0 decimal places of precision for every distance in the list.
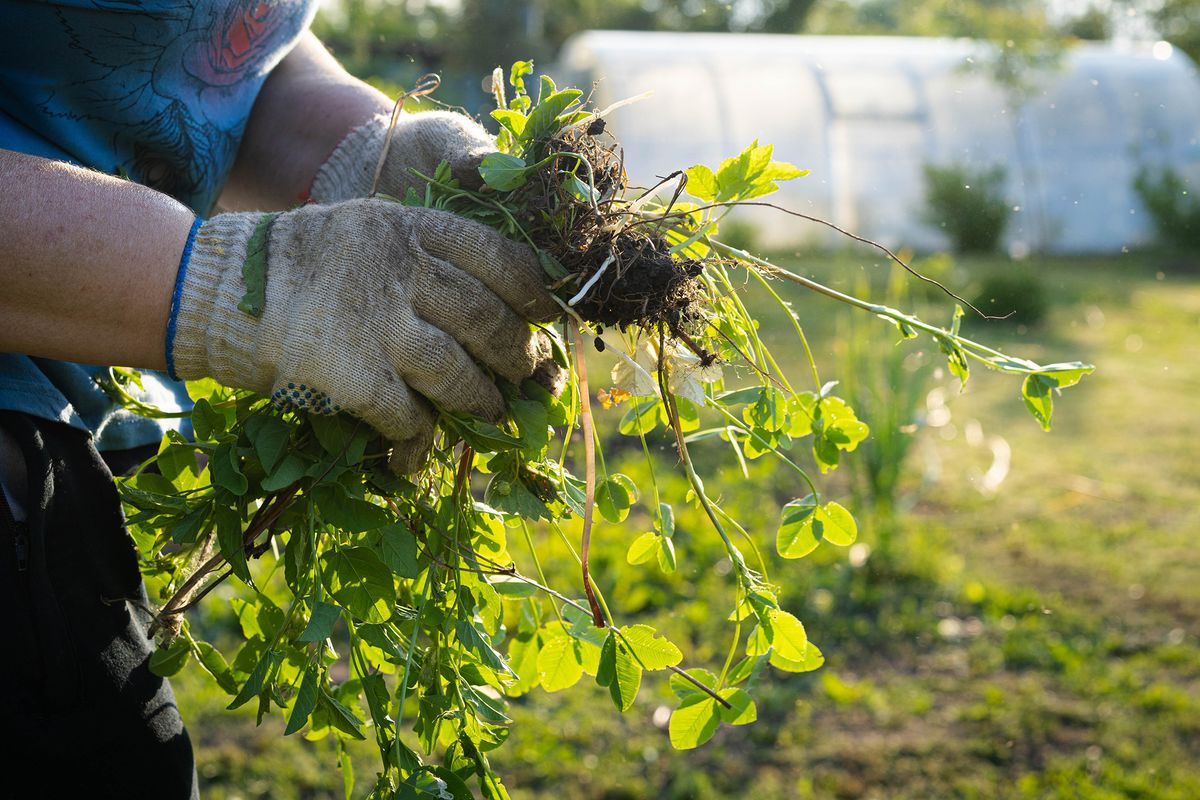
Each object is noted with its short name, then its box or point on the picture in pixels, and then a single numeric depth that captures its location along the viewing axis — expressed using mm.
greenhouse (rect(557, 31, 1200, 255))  10328
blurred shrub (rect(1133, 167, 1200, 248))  11086
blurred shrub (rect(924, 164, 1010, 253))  9711
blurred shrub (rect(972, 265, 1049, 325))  7871
